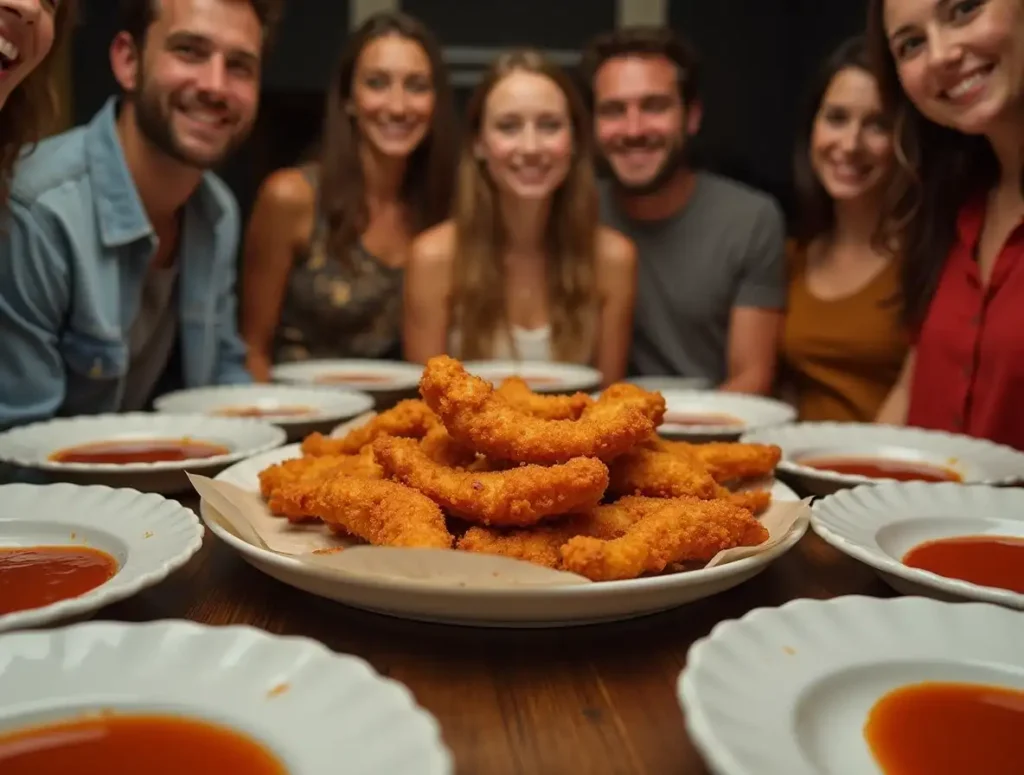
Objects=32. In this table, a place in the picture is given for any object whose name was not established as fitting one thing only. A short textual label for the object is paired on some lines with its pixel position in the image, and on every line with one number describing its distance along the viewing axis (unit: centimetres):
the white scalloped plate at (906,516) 42
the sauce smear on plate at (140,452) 61
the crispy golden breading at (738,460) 51
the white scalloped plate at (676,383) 109
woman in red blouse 84
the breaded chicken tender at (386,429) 51
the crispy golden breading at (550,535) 36
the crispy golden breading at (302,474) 43
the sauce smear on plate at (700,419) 80
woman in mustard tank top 120
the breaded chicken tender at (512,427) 40
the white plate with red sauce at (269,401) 79
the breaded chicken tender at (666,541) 33
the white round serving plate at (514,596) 31
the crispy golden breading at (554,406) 49
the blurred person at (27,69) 68
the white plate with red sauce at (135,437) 53
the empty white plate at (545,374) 95
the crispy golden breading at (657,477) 44
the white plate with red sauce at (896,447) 61
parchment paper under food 32
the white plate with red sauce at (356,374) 97
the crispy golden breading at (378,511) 36
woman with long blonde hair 133
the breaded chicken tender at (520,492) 37
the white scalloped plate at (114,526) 36
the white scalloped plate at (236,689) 23
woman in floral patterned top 139
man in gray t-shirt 141
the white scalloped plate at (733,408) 79
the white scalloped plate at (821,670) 24
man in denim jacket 92
